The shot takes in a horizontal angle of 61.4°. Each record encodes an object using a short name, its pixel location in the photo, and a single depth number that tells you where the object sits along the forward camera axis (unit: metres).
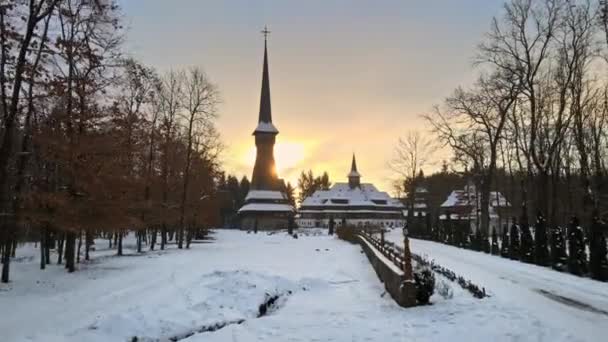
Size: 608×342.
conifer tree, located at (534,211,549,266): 22.62
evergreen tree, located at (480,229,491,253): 31.42
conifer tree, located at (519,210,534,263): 24.00
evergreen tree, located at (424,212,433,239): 50.26
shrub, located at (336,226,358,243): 43.91
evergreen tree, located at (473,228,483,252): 32.88
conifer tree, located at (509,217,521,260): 25.45
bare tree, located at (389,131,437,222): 57.95
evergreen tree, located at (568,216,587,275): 18.50
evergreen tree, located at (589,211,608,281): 16.94
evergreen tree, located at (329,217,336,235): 66.24
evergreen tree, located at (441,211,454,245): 40.75
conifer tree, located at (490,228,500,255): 29.56
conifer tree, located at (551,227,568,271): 20.76
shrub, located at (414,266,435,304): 11.25
